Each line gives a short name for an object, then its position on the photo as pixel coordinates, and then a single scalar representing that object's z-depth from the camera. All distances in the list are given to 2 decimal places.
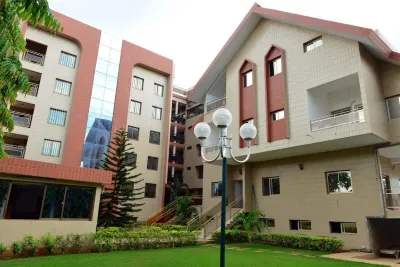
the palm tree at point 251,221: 15.60
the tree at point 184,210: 20.64
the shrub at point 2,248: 9.29
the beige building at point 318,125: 12.37
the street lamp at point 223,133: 5.04
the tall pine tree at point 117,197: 17.34
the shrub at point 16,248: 9.42
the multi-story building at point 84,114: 11.71
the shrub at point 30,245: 9.67
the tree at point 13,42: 5.50
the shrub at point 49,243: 10.08
